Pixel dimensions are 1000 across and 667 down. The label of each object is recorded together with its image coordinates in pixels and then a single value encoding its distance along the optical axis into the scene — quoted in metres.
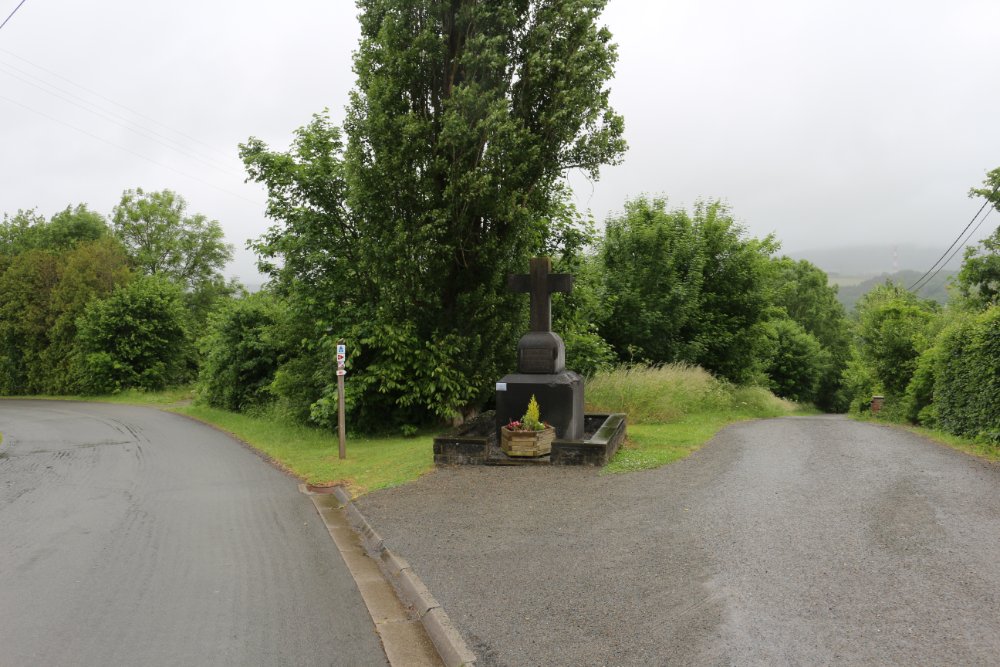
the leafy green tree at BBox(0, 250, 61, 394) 38.25
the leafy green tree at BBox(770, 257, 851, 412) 63.69
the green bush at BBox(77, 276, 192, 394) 34.62
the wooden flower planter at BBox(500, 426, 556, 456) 9.66
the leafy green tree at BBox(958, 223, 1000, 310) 30.06
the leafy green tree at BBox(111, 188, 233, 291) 56.41
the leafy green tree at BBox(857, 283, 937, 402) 19.33
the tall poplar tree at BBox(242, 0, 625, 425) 13.12
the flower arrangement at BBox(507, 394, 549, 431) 9.83
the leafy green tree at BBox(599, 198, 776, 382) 22.19
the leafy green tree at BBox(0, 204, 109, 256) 51.22
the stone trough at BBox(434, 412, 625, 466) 9.48
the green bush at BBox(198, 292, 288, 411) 22.25
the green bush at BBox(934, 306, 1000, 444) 10.33
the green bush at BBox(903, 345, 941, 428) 14.24
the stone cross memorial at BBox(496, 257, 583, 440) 10.48
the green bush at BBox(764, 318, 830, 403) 48.31
